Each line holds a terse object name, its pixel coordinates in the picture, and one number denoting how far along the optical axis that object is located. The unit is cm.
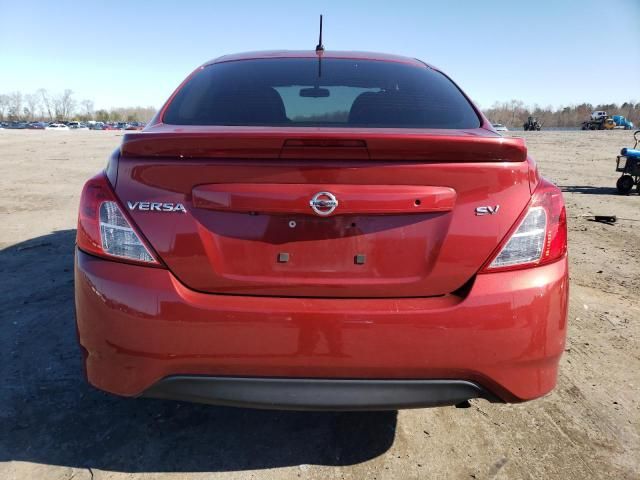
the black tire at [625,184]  977
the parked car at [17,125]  9756
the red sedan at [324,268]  166
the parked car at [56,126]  8913
